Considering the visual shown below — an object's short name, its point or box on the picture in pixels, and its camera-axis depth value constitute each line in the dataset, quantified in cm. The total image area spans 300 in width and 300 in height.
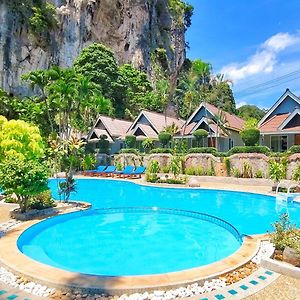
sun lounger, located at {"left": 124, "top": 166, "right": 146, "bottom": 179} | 2789
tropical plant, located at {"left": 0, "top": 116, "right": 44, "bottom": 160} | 1338
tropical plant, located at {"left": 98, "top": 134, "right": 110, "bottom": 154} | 3453
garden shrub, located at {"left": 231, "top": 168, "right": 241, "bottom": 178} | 2347
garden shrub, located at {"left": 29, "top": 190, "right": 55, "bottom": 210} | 1185
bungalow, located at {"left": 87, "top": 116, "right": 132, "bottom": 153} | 3606
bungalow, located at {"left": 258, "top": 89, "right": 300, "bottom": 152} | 2489
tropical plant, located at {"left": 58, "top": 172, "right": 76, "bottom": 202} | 1387
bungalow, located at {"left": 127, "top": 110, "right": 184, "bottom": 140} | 3500
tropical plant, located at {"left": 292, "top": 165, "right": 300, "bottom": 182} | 1992
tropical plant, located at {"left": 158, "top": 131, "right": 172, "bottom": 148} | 3100
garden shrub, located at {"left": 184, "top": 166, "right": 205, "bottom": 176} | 2561
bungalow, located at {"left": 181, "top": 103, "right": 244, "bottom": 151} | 2972
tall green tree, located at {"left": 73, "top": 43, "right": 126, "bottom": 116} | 4066
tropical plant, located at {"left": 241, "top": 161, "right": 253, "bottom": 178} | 2303
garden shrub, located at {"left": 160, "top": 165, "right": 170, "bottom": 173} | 2755
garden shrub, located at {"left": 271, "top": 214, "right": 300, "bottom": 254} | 652
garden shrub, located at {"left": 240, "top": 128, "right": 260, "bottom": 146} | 2400
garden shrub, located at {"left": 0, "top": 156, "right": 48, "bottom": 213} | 1032
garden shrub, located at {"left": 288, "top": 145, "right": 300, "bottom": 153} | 2117
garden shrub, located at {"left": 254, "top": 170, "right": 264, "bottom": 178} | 2266
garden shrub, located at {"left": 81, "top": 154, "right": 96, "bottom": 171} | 3004
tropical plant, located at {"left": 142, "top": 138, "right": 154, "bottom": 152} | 3244
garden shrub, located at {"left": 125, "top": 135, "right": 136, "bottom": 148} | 3312
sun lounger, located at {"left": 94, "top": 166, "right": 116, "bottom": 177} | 2889
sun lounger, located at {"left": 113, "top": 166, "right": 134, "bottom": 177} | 2821
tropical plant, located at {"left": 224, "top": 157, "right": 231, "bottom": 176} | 2430
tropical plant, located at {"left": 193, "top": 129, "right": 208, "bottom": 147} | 2915
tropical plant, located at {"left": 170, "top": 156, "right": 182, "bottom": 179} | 2398
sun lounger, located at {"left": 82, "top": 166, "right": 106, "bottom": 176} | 2977
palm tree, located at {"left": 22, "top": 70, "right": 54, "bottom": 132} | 2511
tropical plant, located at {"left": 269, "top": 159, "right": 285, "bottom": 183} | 1895
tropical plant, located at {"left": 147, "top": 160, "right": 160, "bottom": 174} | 2691
